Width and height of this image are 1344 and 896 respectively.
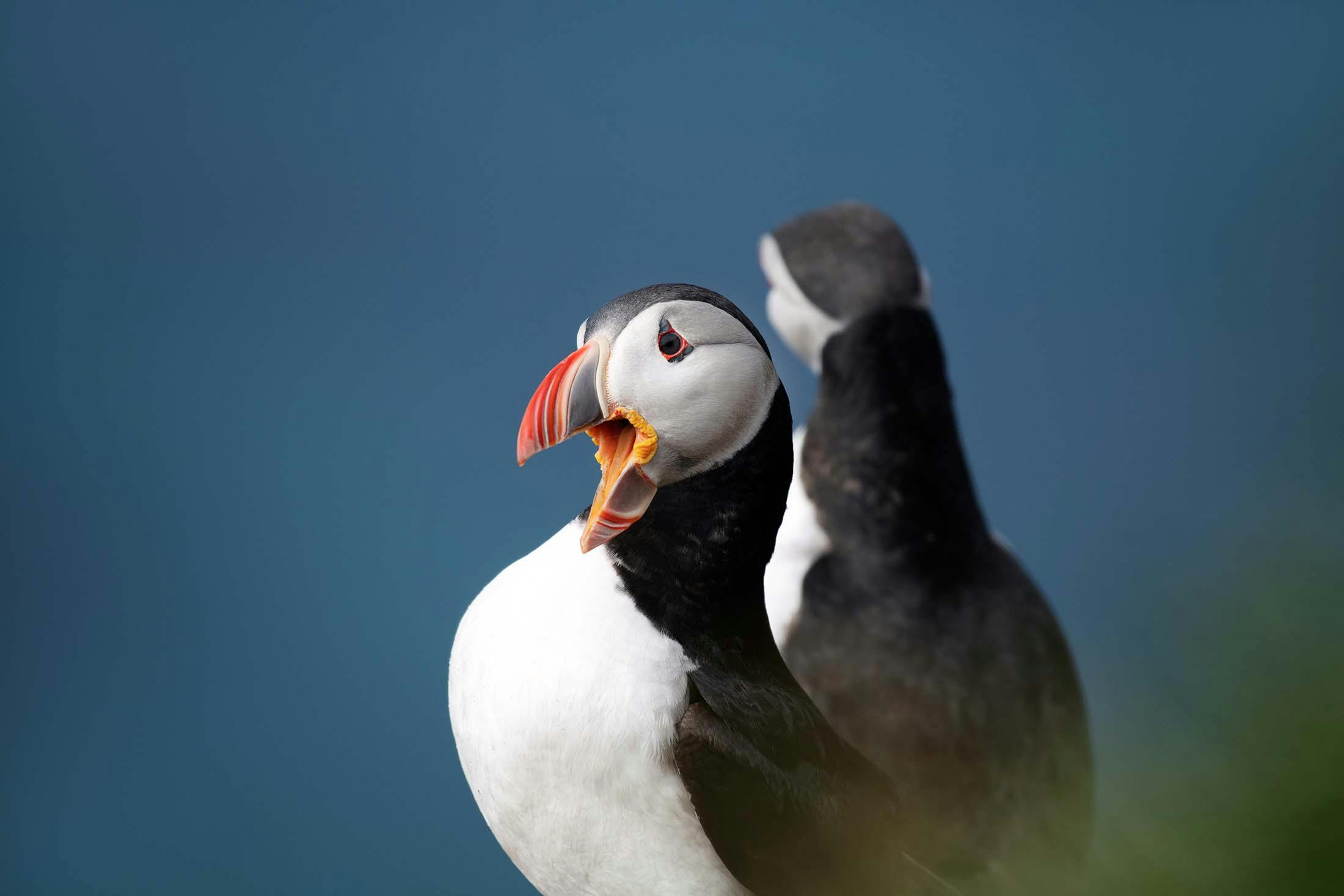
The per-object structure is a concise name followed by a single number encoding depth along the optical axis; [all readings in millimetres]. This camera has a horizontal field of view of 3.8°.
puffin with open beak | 6339
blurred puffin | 6659
